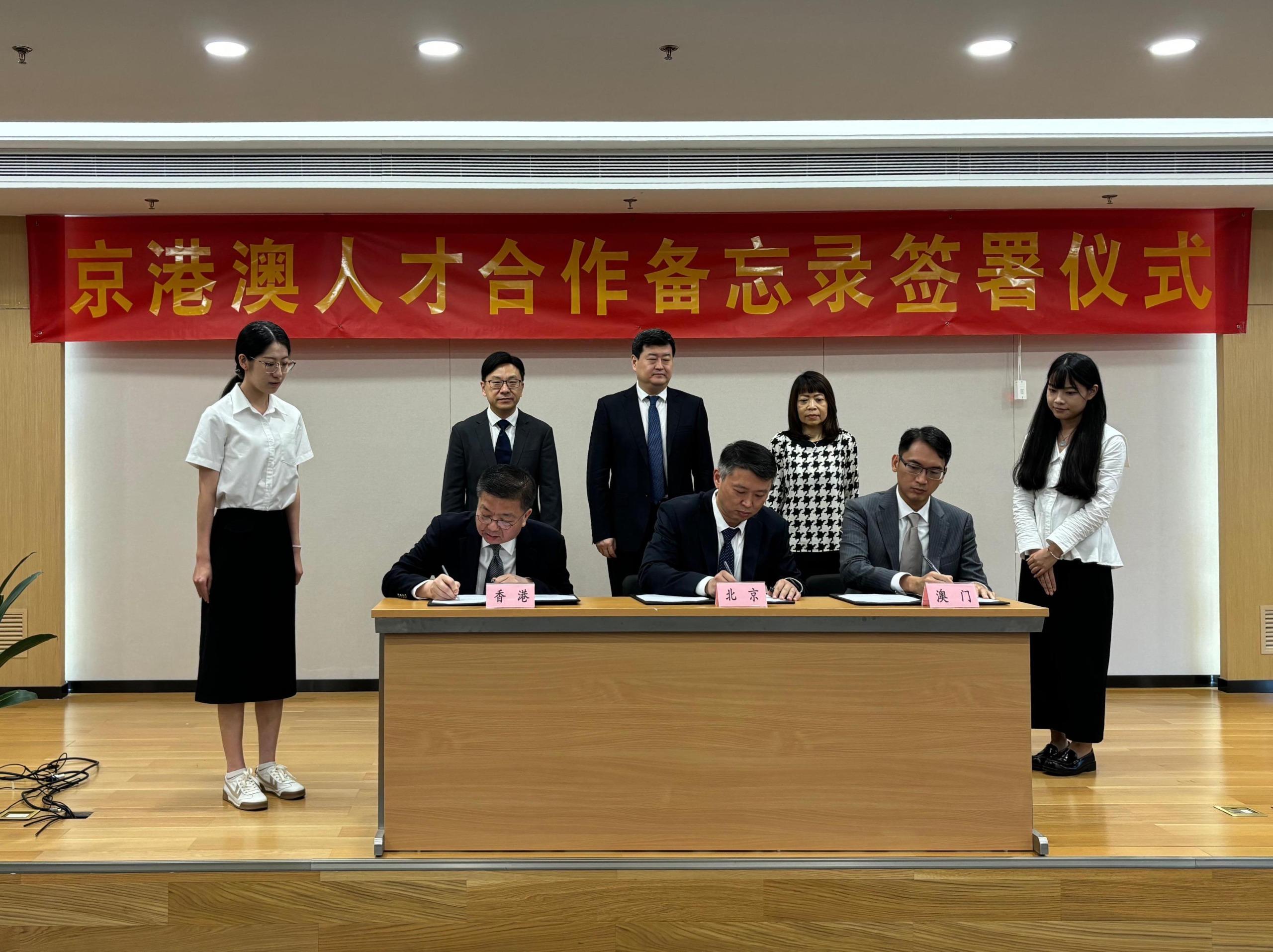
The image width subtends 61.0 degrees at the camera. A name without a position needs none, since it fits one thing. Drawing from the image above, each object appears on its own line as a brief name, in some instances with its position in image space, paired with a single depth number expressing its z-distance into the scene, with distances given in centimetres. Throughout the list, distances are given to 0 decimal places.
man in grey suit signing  319
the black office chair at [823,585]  383
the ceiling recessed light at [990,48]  342
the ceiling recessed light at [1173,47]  342
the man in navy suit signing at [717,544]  308
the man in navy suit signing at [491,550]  295
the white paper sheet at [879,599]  270
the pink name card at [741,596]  265
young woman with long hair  350
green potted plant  296
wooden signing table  260
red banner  505
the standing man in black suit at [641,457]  407
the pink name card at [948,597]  266
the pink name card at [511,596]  263
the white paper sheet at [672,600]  274
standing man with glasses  417
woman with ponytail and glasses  318
